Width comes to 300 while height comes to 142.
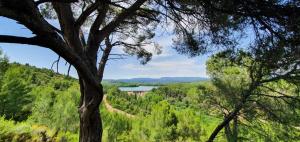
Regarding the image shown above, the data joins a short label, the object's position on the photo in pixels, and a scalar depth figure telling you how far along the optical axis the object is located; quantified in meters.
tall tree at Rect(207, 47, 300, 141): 2.28
